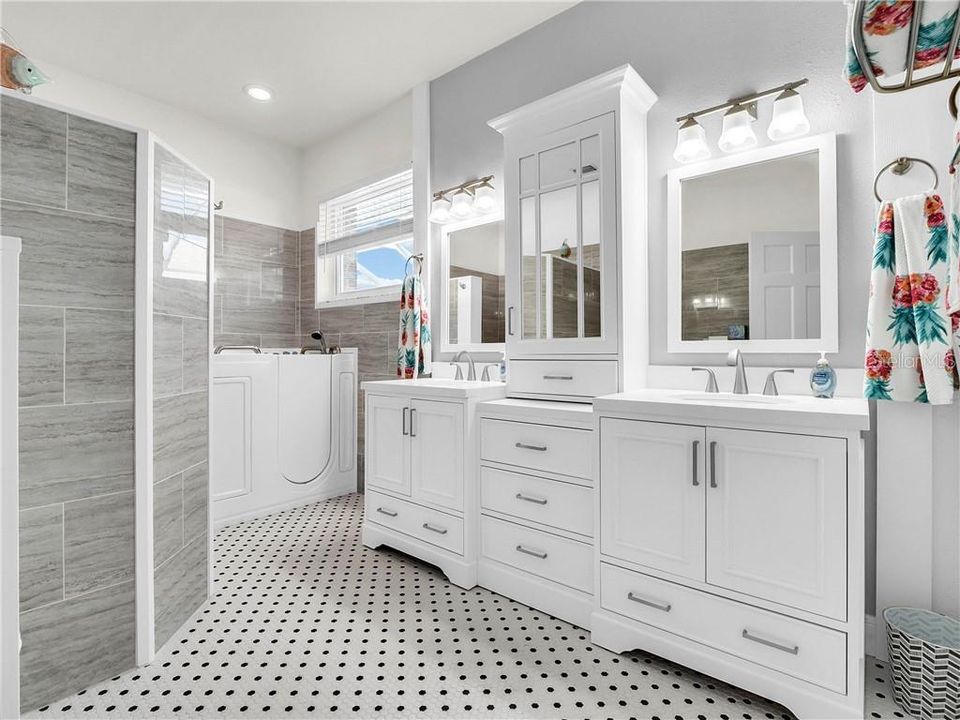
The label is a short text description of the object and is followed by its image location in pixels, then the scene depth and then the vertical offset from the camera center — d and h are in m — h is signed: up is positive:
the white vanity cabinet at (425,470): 2.16 -0.53
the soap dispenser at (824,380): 1.72 -0.07
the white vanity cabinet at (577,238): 2.06 +0.55
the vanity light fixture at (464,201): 2.81 +0.95
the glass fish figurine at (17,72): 1.53 +0.92
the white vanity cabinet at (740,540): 1.31 -0.54
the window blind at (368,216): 3.53 +1.13
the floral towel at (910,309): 1.47 +0.16
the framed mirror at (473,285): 2.80 +0.45
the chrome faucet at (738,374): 1.82 -0.06
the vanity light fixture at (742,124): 1.80 +0.91
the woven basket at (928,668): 1.34 -0.88
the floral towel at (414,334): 2.99 +0.16
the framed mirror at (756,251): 1.80 +0.44
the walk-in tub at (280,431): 2.96 -0.47
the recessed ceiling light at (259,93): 3.28 +1.84
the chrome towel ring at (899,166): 1.60 +0.64
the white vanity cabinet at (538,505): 1.85 -0.58
